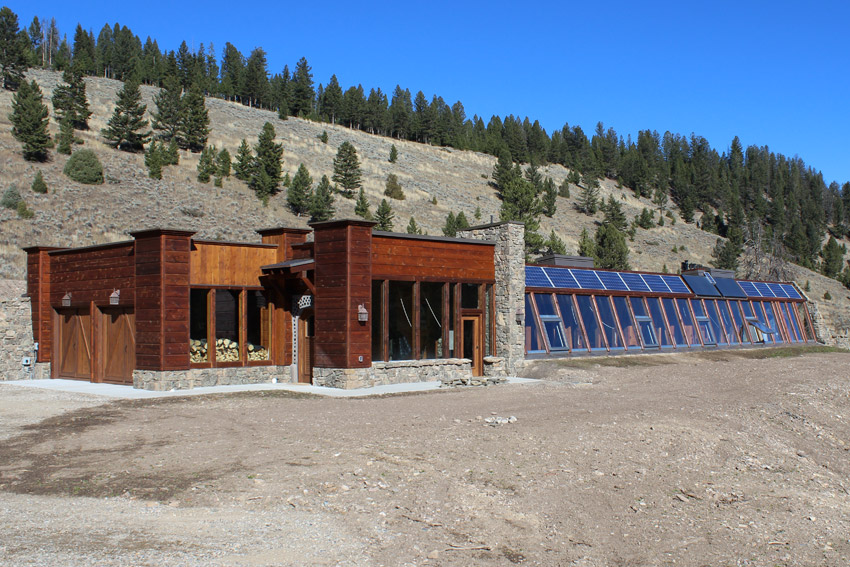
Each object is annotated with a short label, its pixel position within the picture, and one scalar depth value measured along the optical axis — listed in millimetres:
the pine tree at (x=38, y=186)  45938
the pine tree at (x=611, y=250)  52562
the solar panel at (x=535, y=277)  25812
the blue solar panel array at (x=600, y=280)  26406
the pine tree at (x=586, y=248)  53344
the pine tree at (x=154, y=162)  54875
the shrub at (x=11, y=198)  41656
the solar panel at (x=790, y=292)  36625
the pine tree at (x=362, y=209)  55500
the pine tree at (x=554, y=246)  51653
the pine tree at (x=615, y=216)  74688
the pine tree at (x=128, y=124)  60531
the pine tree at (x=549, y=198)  75500
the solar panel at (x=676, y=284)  31094
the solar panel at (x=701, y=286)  31875
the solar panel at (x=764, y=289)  35344
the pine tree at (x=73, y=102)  62406
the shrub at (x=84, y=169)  50219
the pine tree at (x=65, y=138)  54356
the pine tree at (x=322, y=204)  52625
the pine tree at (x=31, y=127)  51312
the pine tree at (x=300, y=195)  54906
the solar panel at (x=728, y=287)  33203
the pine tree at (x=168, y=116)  66312
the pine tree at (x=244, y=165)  59812
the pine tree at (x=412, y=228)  50456
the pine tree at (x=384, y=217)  51875
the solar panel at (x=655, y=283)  30219
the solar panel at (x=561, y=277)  26734
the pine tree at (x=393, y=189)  68688
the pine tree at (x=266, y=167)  56812
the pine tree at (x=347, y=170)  64188
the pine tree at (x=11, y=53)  73000
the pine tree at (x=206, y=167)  56844
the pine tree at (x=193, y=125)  66312
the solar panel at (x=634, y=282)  29328
